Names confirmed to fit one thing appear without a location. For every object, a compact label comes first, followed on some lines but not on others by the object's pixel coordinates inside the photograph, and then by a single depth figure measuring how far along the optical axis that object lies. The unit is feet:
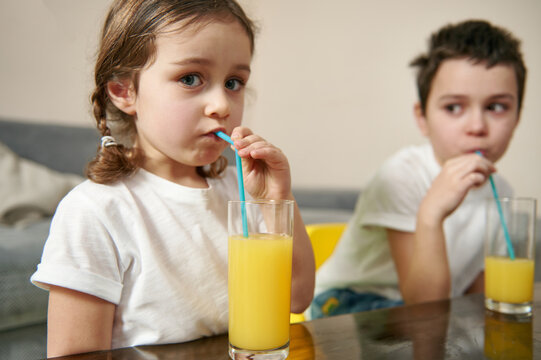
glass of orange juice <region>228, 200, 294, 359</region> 1.76
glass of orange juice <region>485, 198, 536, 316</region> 2.62
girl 2.07
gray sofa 4.02
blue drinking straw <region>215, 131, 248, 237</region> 1.75
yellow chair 4.37
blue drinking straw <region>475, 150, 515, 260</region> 2.76
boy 3.41
